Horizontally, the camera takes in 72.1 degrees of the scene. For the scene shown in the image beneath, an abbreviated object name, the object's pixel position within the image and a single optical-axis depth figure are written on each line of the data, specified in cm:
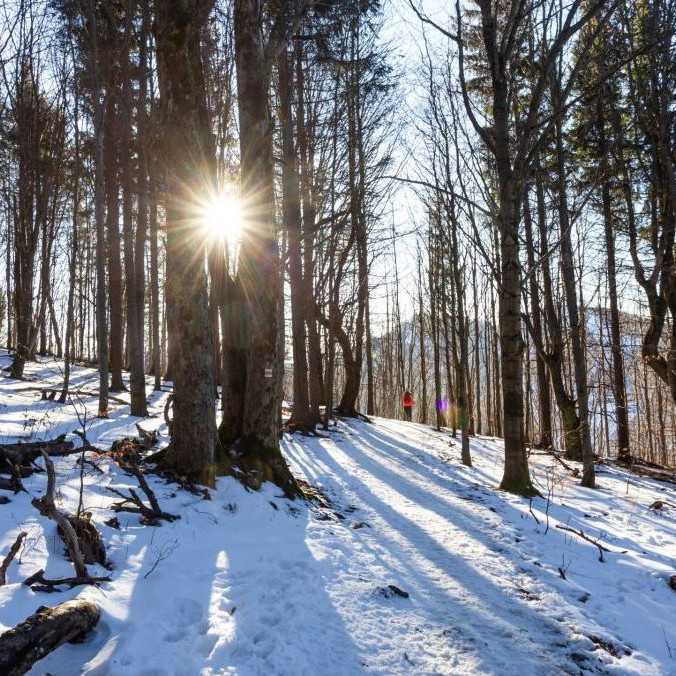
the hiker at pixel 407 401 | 2180
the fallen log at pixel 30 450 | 449
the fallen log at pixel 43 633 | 195
